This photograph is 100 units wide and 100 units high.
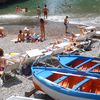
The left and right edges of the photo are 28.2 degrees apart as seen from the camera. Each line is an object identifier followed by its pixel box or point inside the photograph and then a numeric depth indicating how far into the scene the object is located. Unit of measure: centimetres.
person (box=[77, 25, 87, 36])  1400
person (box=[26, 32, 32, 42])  1422
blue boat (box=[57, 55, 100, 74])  906
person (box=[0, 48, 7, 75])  956
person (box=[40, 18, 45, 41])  1486
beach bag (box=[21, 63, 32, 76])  991
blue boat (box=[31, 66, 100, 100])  740
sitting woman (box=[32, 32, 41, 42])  1414
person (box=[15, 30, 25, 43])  1427
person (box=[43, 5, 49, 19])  1970
